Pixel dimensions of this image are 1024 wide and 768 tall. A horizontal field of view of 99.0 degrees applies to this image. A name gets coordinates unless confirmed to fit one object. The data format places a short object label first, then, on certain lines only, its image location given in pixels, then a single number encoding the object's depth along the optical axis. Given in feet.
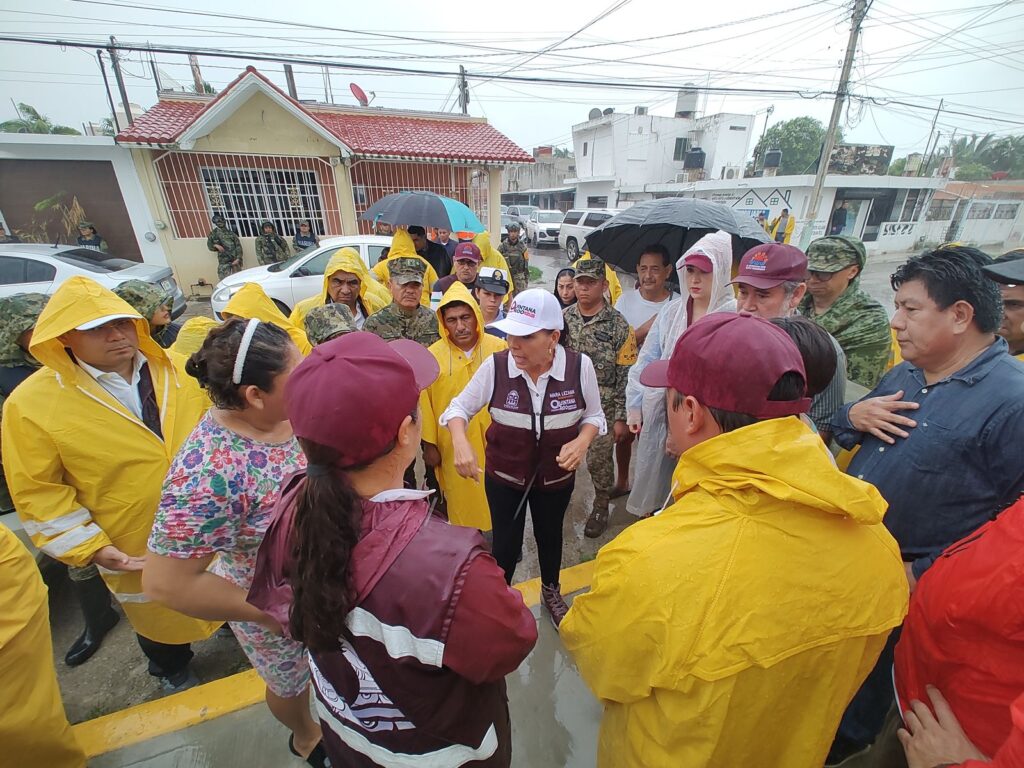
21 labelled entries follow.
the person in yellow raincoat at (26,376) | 7.36
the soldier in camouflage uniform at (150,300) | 8.93
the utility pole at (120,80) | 39.42
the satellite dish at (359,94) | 50.01
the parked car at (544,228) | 71.87
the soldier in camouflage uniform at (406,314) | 11.43
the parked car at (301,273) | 26.73
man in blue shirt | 5.15
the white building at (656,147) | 99.60
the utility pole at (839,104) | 39.99
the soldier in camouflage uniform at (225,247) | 34.12
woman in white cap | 7.11
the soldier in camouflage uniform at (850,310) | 8.96
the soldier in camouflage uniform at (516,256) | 29.12
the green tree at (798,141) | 146.30
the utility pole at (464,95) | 49.67
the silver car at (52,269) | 23.06
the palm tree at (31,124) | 78.23
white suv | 61.41
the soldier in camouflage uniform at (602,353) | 11.08
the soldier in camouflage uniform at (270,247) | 34.63
